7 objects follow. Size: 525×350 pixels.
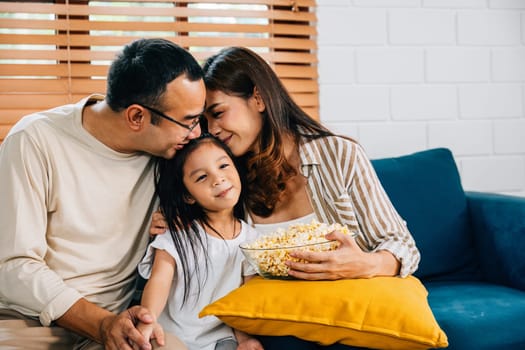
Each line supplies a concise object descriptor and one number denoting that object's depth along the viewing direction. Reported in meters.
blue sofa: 2.07
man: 1.57
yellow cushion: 1.40
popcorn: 1.53
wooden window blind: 2.23
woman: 1.83
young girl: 1.66
